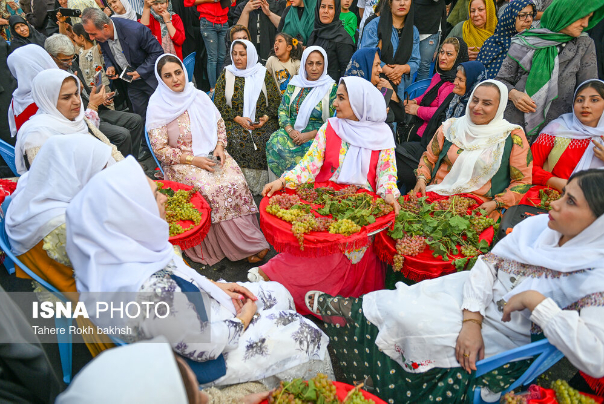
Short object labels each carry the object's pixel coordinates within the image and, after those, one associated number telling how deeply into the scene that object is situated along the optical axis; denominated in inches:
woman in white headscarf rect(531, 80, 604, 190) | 125.1
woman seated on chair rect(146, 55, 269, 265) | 146.8
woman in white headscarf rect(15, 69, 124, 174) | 123.3
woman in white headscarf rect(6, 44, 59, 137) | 148.6
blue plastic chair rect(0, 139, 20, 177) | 146.9
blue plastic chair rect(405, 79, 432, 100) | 201.3
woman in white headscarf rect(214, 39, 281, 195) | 185.3
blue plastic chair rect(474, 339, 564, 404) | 69.5
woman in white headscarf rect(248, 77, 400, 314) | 117.6
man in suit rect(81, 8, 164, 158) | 196.5
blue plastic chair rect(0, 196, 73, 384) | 84.0
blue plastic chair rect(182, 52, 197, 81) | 226.4
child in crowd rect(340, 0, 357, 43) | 232.8
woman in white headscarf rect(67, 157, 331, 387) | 66.9
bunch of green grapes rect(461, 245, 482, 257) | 98.3
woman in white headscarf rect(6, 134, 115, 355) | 87.0
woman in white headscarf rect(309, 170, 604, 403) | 67.5
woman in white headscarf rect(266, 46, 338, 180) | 176.1
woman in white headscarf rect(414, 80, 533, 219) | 124.3
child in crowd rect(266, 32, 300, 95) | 201.2
